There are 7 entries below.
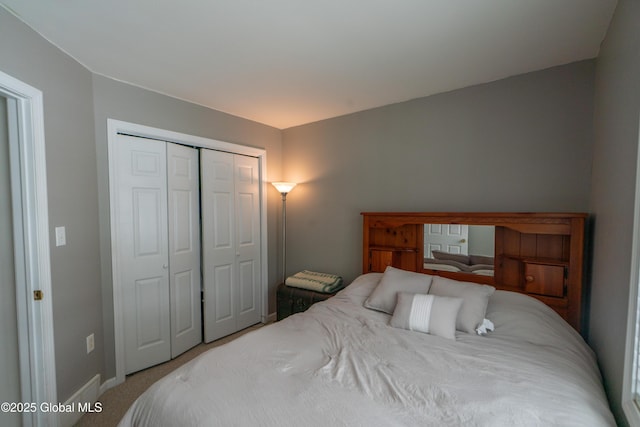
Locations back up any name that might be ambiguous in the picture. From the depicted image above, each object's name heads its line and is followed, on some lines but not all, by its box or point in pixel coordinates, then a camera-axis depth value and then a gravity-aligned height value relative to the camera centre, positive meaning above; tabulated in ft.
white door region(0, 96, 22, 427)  5.20 -1.73
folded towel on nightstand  9.72 -2.79
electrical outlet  6.81 -3.41
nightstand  9.73 -3.42
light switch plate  5.90 -0.68
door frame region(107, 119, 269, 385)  7.39 +1.16
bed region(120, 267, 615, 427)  3.52 -2.64
